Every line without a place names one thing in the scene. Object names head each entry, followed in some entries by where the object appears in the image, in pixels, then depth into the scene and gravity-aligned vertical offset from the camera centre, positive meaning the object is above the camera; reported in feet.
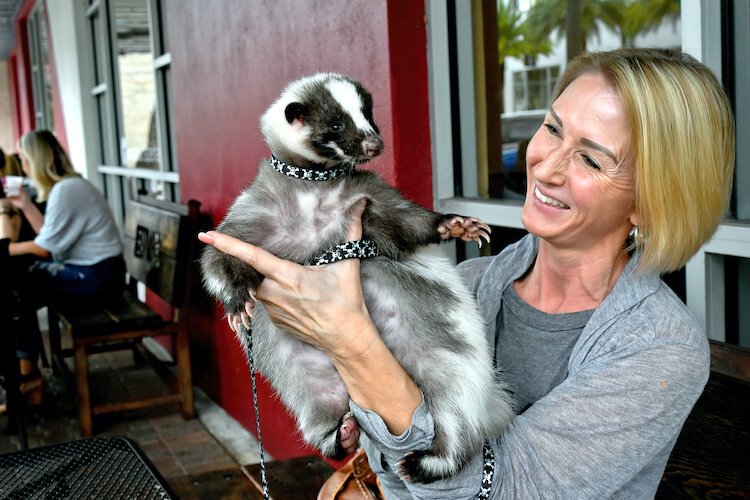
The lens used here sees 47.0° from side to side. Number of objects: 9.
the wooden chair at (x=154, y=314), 16.44 -2.97
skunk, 5.82 -0.86
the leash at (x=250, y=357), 5.40 -1.28
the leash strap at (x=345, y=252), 5.80 -0.66
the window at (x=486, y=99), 9.66 +0.57
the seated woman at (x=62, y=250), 18.28 -1.79
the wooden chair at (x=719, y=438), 5.80 -2.09
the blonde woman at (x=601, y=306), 5.12 -0.99
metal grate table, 6.40 -2.37
